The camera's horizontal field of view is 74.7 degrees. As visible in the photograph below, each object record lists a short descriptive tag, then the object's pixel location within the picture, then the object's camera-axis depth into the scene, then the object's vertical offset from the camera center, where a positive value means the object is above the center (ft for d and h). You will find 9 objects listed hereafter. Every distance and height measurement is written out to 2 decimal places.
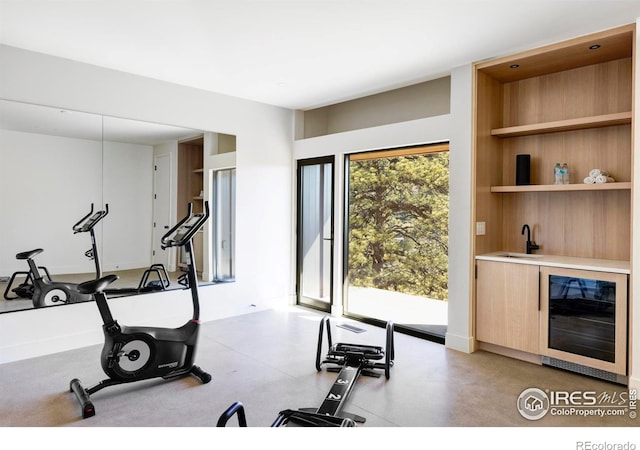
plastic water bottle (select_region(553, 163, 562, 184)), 12.23 +1.43
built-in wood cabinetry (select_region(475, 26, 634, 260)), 11.45 +2.44
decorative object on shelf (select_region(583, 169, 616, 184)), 11.26 +1.22
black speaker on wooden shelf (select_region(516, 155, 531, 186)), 12.87 +1.62
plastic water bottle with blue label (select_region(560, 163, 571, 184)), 12.19 +1.40
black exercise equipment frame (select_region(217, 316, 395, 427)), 7.52 -3.73
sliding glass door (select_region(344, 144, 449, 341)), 19.85 -0.79
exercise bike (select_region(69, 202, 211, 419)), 9.71 -3.15
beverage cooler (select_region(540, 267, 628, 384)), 10.23 -2.54
